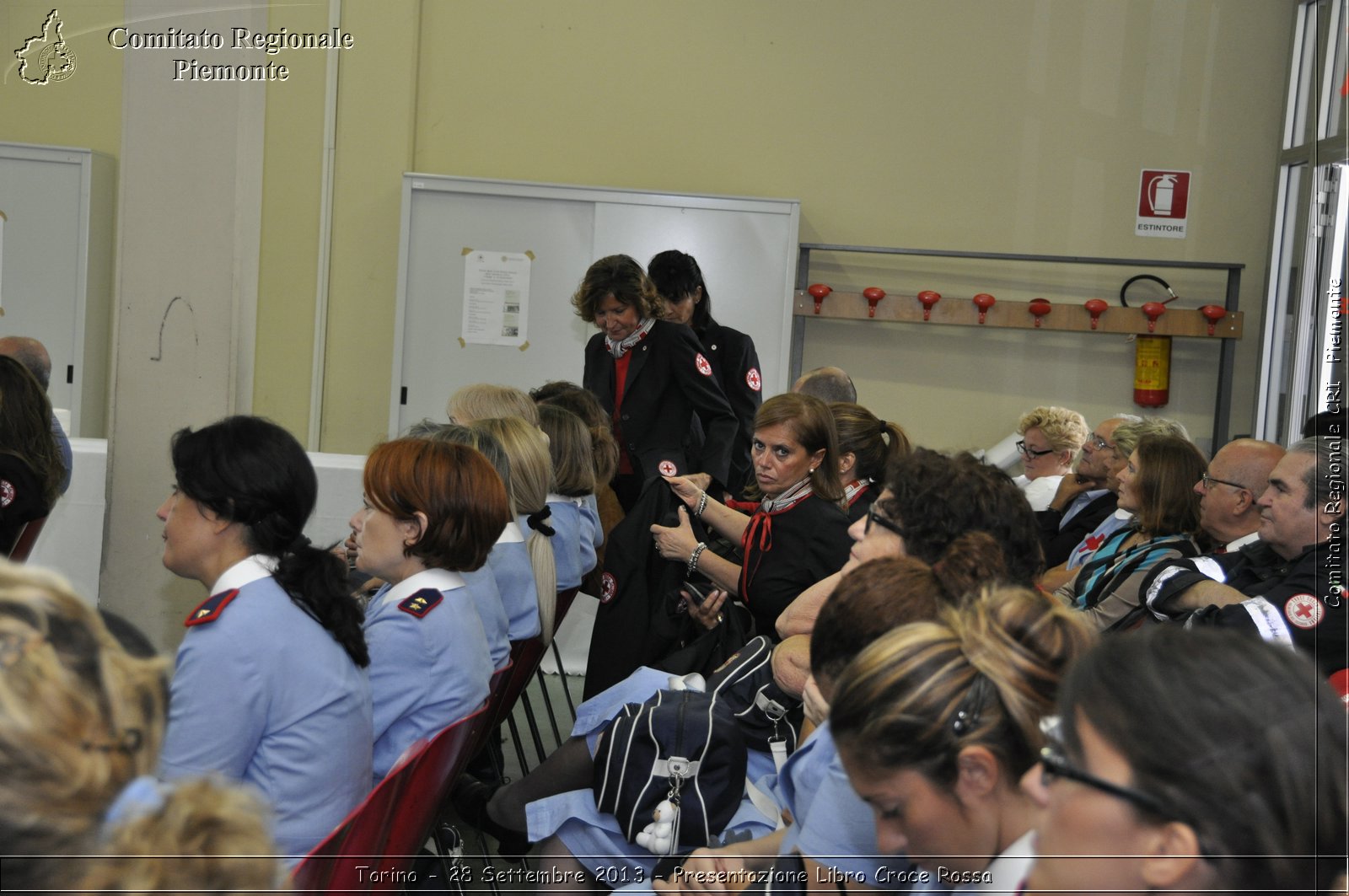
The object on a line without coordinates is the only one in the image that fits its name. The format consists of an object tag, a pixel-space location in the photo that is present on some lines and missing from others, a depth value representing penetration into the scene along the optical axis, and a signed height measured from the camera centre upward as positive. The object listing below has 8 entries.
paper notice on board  5.87 +0.21
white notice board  5.76 +0.45
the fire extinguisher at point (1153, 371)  6.02 +0.06
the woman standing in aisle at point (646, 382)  4.27 -0.12
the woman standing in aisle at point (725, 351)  4.61 +0.02
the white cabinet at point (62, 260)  5.97 +0.26
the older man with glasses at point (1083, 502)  4.15 -0.46
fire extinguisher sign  6.12 +0.96
